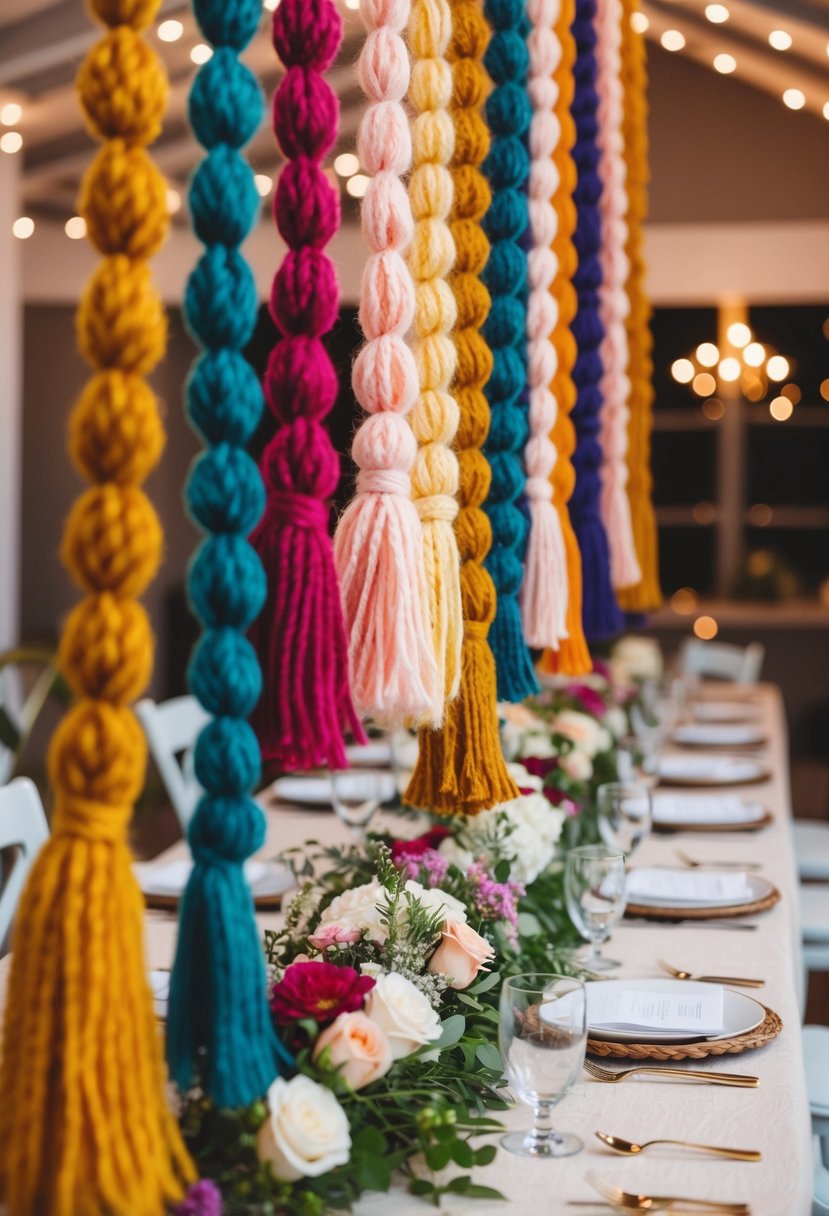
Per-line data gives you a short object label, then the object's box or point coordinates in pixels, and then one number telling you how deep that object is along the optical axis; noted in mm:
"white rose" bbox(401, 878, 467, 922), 1301
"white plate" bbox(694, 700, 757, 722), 4117
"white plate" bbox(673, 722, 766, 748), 3631
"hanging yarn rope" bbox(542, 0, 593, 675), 1815
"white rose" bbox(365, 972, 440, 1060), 1099
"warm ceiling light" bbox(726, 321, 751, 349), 7176
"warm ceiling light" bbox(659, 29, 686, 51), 6868
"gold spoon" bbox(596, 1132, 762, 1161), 1156
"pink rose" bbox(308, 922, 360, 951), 1242
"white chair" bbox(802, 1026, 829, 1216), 1648
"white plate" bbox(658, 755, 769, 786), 3062
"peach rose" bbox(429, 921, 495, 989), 1251
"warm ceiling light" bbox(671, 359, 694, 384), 7285
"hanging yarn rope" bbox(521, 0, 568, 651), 1636
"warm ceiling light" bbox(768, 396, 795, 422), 7164
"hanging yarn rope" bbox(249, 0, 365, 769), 1047
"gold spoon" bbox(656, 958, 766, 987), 1626
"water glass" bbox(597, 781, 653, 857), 1928
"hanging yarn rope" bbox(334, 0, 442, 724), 1175
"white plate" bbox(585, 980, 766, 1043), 1371
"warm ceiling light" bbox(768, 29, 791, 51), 6059
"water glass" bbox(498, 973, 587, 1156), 1122
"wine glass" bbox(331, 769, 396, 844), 1999
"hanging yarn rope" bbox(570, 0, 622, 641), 1980
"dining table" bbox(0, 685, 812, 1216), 1088
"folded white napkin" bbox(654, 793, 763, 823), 2557
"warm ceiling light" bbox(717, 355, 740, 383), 7125
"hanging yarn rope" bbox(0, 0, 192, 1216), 860
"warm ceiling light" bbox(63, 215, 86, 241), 7338
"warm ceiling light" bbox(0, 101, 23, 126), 5357
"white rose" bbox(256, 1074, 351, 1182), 962
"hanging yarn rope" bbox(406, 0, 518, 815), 1337
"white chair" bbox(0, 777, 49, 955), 1993
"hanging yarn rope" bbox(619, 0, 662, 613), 2529
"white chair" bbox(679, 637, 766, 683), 5188
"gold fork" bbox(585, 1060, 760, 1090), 1309
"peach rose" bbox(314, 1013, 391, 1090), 1047
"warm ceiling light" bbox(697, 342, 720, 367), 7246
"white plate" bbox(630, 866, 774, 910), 1928
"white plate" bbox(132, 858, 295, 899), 2002
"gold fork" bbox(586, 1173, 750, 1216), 1059
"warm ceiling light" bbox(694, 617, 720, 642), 6770
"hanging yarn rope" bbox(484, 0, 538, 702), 1498
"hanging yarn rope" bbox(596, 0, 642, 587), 2195
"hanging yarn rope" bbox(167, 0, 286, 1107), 959
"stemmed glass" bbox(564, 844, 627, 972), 1604
